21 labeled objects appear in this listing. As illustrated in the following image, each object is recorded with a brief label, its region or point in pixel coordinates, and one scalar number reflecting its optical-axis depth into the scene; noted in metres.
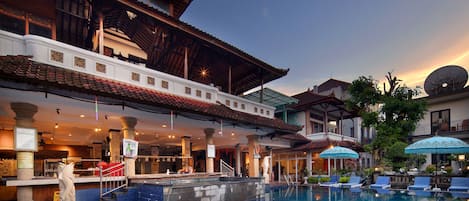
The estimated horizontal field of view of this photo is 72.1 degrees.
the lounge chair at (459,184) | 14.57
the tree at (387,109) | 21.25
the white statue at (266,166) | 22.22
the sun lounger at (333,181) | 20.53
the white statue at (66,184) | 8.28
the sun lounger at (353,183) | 19.16
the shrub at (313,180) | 22.53
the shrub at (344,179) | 20.66
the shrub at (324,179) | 21.87
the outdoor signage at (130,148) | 10.99
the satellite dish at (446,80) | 27.08
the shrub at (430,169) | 19.32
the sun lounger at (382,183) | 17.72
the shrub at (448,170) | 18.78
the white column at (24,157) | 8.73
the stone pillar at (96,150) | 19.80
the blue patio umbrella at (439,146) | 14.26
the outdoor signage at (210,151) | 14.77
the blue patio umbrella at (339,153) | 18.67
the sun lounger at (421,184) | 15.86
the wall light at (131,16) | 14.17
